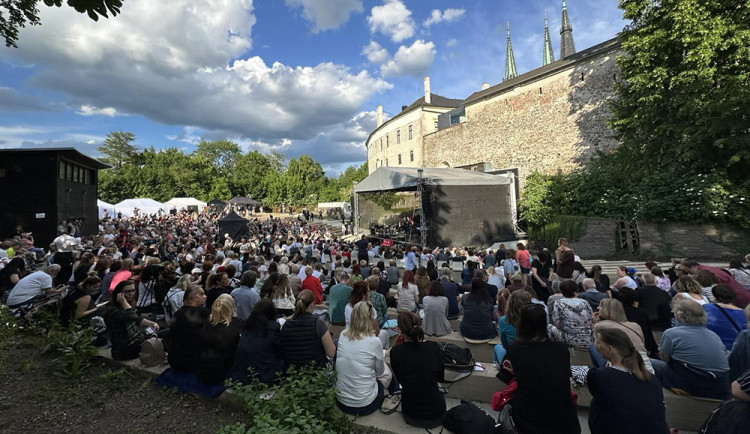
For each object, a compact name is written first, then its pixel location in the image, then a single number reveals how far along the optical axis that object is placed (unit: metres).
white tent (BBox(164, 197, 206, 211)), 33.41
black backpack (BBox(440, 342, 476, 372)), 3.71
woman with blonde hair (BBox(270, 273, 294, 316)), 5.20
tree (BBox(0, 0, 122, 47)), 2.05
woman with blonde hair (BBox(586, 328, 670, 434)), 2.20
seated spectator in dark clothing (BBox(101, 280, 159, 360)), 3.99
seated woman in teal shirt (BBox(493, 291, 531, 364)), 3.55
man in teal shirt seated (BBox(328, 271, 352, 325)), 5.53
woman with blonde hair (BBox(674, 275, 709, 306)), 4.23
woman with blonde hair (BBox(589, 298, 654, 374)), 3.11
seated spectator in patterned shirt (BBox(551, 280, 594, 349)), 4.07
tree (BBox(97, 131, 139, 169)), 47.91
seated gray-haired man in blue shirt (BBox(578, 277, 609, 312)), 4.97
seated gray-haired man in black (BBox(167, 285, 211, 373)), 3.53
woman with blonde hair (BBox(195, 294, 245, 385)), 3.36
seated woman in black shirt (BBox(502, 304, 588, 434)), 2.45
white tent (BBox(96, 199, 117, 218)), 24.72
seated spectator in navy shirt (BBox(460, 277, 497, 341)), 4.55
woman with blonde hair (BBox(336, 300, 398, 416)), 3.00
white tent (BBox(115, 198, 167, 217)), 28.03
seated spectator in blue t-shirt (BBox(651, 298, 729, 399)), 2.99
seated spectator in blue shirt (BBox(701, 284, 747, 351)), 3.47
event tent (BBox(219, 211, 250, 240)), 17.00
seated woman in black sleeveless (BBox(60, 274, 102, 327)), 4.56
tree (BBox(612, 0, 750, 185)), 11.16
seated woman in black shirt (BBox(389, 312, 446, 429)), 2.82
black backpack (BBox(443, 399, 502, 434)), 2.57
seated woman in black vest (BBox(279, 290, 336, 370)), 3.29
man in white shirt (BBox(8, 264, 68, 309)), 5.49
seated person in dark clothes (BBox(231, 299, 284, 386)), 3.28
